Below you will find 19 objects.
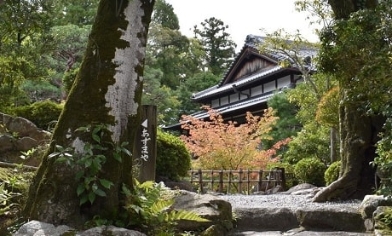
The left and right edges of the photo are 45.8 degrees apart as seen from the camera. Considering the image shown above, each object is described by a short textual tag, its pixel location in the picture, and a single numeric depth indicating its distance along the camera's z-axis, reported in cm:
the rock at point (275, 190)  1445
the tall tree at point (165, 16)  2898
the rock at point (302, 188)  1279
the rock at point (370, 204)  625
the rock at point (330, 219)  672
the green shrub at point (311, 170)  1444
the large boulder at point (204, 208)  533
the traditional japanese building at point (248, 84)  2164
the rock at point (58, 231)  346
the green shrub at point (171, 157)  1036
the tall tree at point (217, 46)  3809
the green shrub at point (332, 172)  1083
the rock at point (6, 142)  816
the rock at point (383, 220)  536
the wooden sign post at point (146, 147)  688
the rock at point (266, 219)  700
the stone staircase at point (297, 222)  660
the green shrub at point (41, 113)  984
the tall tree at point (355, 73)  489
